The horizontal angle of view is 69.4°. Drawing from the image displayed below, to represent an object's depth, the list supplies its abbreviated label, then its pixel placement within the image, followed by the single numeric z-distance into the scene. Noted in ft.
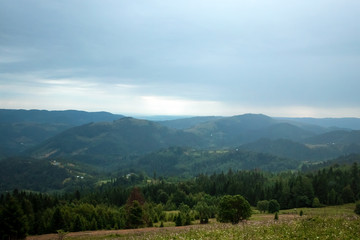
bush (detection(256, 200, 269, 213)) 292.20
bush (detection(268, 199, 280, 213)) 280.00
